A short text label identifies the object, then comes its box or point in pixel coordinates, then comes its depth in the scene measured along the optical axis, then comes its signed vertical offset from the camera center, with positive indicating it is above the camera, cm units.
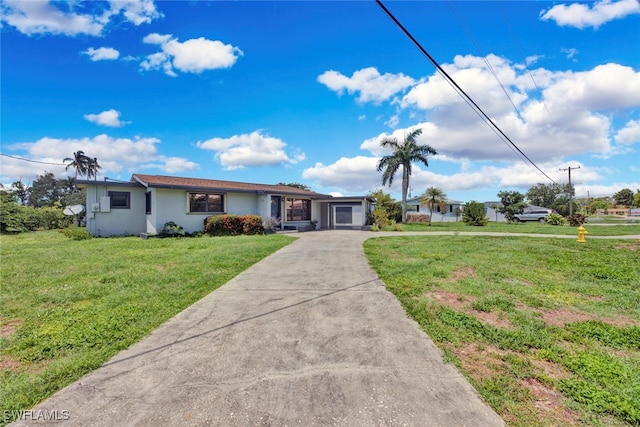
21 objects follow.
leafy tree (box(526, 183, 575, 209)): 5677 +365
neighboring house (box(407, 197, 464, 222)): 3866 +21
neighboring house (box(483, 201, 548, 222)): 4174 -32
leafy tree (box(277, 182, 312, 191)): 5125 +497
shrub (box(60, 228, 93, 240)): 1338 -98
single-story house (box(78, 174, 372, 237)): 1461 +56
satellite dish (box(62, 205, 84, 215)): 1853 +24
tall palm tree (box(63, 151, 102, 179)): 4503 +798
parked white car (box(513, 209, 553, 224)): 3425 -59
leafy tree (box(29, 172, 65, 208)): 4928 +453
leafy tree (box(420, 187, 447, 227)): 2936 +144
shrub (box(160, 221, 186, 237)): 1468 -89
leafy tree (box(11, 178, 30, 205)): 3916 +339
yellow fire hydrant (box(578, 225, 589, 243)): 1255 -112
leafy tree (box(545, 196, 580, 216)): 4388 +79
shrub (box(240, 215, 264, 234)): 1614 -66
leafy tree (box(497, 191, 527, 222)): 3484 +91
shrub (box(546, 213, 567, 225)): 2834 -86
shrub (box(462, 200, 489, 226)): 2597 -24
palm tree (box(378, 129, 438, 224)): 2841 +561
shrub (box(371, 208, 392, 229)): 2199 -55
